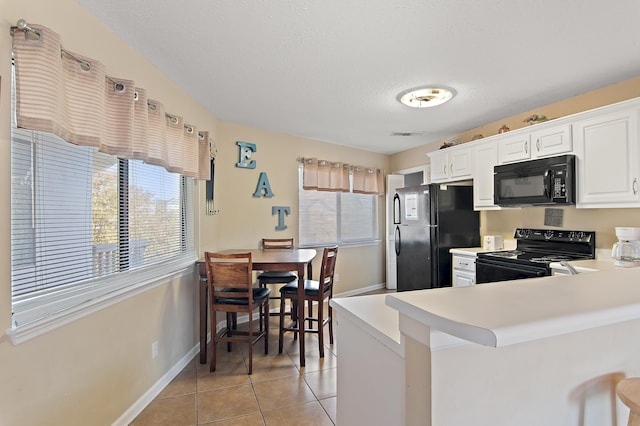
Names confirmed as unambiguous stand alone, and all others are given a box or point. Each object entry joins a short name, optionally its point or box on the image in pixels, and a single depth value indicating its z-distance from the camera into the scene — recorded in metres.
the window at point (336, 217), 4.44
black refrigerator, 3.74
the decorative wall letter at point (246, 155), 3.78
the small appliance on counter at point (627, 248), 2.26
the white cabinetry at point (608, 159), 2.32
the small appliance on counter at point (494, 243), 3.52
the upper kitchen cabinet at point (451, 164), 3.65
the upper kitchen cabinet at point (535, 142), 2.74
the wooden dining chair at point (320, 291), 2.86
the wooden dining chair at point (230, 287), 2.49
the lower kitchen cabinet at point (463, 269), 3.36
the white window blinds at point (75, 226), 1.32
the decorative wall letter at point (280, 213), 4.09
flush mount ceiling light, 2.72
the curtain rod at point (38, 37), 1.25
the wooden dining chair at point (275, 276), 3.28
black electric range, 2.71
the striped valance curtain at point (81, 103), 1.24
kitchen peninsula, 0.68
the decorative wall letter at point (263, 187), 3.93
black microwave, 2.65
